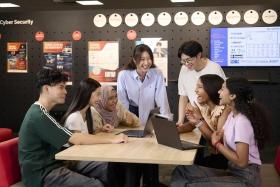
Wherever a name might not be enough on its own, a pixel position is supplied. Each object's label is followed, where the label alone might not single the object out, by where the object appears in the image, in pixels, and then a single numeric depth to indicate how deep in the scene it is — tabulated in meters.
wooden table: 2.21
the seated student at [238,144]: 2.34
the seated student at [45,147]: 2.48
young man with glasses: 3.49
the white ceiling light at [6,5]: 7.31
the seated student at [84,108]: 2.87
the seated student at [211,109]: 2.85
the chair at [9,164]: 2.61
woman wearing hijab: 3.30
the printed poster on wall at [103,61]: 5.89
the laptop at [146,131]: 2.93
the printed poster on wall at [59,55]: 6.05
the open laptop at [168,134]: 2.45
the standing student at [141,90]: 3.83
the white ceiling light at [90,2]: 7.12
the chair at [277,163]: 3.53
